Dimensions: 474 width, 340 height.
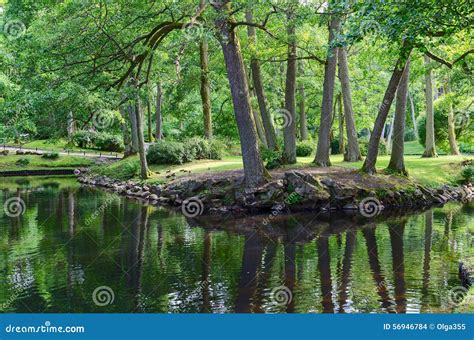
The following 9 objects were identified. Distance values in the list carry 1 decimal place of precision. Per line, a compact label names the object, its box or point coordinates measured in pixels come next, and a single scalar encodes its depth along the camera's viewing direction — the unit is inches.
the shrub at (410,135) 2415.7
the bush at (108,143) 1872.5
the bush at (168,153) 1177.4
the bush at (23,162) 1595.7
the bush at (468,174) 1013.2
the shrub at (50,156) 1675.7
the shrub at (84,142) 1814.0
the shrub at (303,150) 1349.7
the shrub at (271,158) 957.8
